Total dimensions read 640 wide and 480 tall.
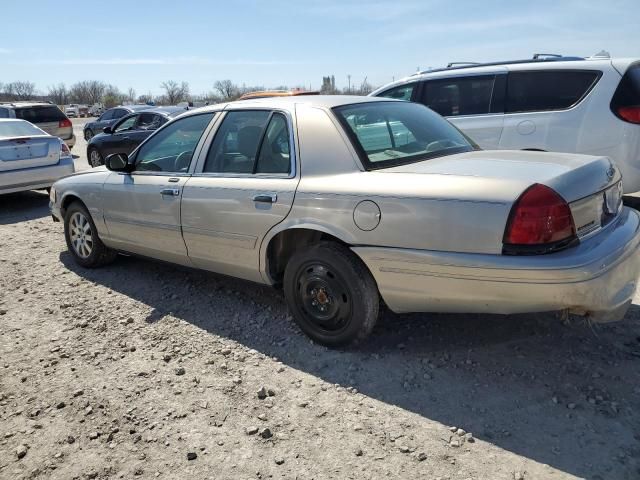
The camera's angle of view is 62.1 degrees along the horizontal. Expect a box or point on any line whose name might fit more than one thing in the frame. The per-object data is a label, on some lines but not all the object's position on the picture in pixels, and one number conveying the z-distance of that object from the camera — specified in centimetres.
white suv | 540
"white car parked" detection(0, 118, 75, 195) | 785
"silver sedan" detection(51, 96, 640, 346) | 260
